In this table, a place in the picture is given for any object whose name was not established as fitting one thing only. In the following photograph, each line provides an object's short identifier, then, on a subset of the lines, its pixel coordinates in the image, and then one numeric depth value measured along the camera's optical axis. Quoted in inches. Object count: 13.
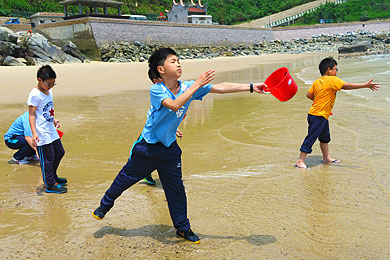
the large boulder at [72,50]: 990.4
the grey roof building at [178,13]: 2182.6
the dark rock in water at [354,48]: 1354.6
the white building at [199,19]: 2224.5
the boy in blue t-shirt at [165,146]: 109.2
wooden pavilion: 1290.7
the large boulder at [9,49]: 793.5
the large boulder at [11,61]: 738.1
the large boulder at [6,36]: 849.5
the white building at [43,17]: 1475.0
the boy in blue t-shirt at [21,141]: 192.5
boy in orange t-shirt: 177.3
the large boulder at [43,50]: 860.0
